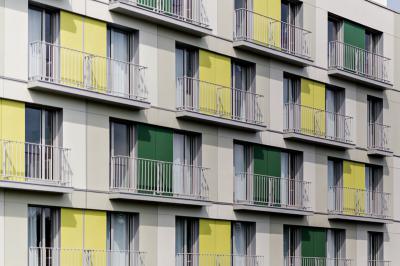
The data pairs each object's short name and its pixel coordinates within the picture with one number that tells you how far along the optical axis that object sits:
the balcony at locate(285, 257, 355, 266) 34.66
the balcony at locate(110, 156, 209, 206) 27.48
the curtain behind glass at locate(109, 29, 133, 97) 27.78
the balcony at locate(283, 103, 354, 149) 34.72
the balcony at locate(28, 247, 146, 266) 24.94
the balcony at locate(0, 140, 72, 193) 24.20
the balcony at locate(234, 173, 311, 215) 32.16
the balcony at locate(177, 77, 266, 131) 30.11
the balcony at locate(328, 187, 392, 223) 37.00
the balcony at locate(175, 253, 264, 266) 29.76
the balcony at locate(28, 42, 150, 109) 25.34
